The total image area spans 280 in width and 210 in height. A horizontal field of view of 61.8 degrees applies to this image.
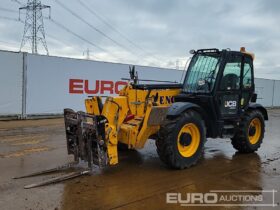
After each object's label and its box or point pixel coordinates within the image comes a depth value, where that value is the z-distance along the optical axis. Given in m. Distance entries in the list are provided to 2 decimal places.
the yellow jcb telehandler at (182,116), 4.09
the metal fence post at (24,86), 9.33
